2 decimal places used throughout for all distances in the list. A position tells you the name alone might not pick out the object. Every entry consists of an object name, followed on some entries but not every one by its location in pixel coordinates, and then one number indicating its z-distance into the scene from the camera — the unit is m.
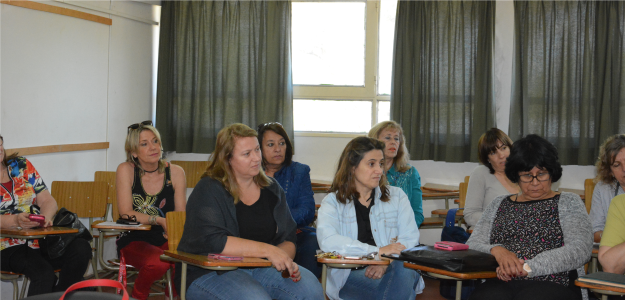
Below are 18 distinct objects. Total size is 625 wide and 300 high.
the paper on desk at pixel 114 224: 3.22
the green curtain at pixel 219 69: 5.39
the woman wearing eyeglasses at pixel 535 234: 2.48
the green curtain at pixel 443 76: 5.08
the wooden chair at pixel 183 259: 2.34
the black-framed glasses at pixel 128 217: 3.51
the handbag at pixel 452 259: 2.35
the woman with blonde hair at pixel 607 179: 3.06
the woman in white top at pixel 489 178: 3.85
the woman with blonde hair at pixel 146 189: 3.52
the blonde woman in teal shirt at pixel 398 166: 3.83
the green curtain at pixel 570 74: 4.85
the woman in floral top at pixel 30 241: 3.11
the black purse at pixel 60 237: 3.18
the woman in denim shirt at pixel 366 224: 2.78
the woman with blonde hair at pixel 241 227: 2.51
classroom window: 5.53
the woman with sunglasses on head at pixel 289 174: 3.78
